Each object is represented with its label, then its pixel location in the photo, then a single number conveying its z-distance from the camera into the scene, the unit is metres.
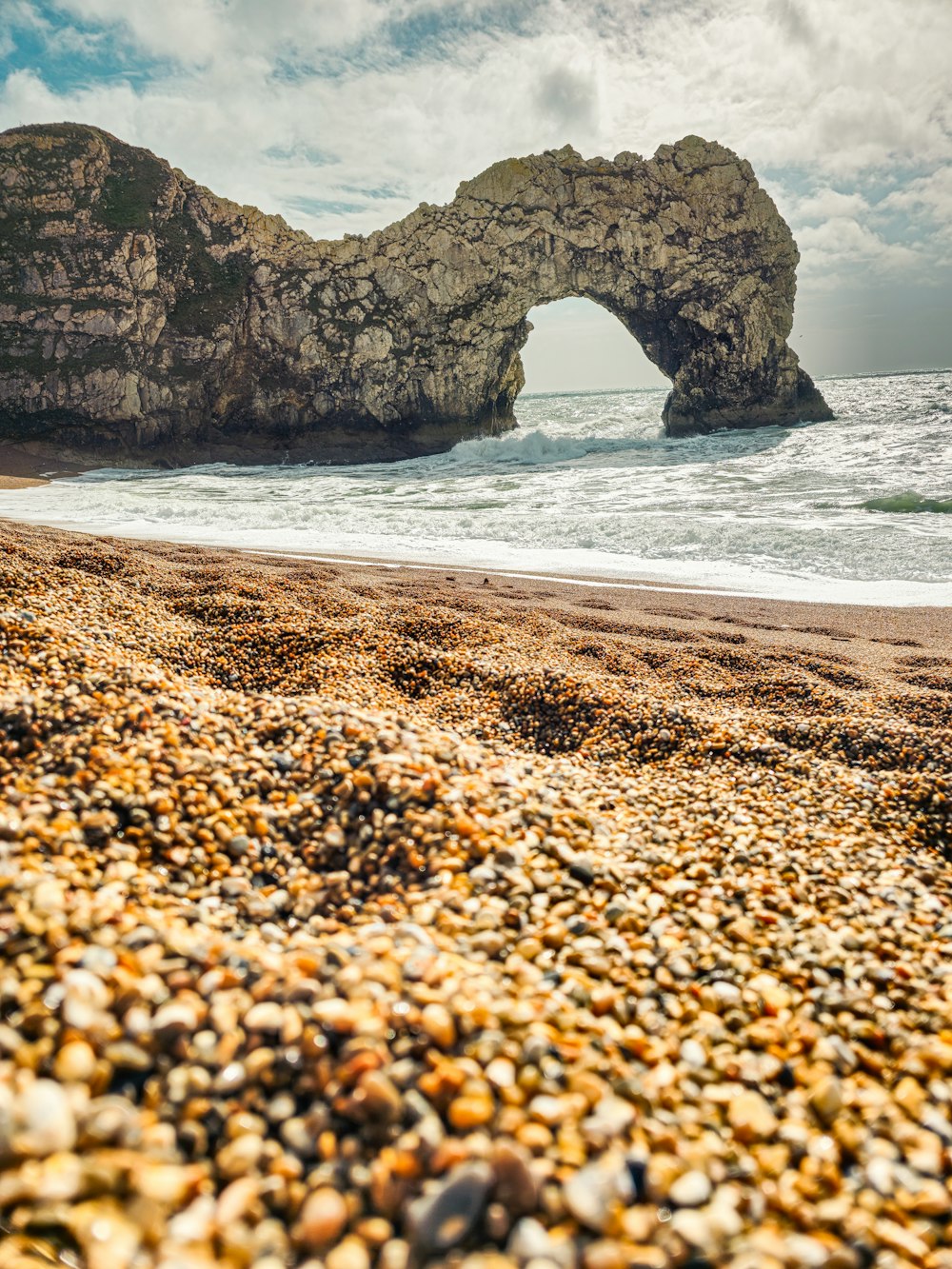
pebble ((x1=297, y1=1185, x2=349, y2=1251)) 1.33
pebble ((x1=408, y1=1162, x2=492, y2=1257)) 1.36
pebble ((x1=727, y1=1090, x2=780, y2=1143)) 1.73
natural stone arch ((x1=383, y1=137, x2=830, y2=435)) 50.34
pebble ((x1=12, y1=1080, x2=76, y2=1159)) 1.37
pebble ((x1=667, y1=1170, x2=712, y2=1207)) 1.50
